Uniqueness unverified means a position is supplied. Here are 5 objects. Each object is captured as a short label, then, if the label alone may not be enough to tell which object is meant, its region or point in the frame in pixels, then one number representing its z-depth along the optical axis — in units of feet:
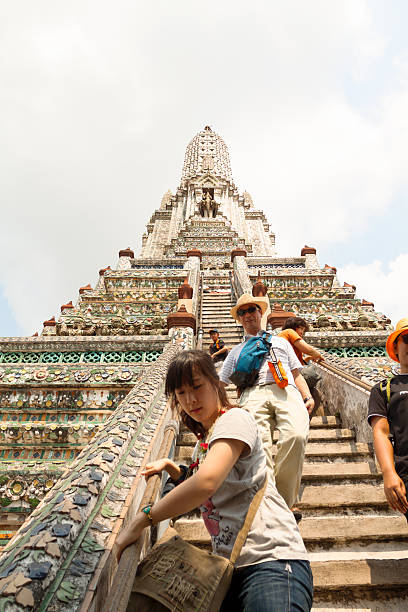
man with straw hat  8.83
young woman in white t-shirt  4.29
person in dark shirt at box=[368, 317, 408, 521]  7.09
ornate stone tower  5.24
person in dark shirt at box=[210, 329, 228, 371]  20.59
